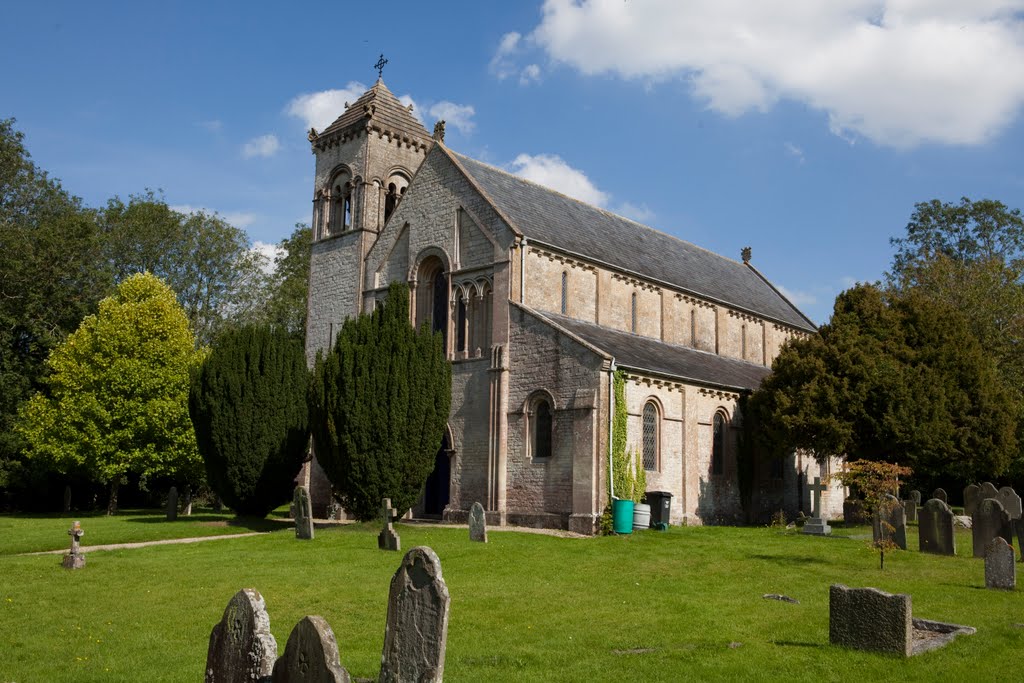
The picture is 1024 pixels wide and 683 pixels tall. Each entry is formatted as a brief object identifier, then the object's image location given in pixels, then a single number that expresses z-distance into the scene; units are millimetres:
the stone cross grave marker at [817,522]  24141
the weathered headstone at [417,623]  8617
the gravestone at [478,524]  22109
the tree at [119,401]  36656
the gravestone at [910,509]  28109
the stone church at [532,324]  27078
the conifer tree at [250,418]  28078
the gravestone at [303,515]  22781
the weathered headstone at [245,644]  7906
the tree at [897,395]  27000
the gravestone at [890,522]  18738
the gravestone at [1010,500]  25003
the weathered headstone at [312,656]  7230
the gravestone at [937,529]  19766
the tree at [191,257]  53125
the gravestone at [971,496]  26458
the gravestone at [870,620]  10414
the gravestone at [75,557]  18578
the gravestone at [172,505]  30873
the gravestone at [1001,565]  15148
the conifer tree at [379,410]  25031
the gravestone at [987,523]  18391
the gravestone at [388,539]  20359
